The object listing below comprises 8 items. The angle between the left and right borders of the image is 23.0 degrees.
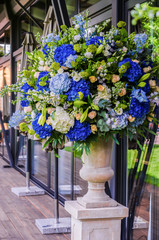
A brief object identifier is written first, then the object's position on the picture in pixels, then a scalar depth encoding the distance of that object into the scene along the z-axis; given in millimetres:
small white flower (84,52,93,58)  1749
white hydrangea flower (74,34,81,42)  1808
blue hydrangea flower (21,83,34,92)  1933
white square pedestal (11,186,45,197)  5754
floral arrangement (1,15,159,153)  1728
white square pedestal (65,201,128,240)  1869
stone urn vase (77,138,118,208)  1918
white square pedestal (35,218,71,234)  4066
